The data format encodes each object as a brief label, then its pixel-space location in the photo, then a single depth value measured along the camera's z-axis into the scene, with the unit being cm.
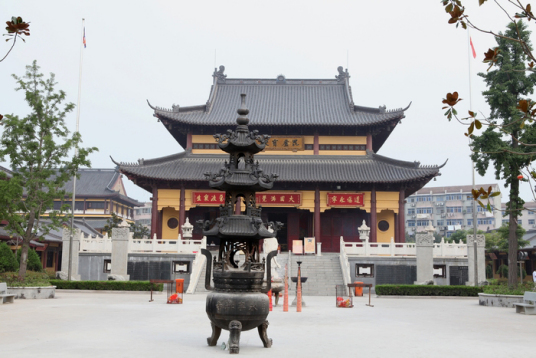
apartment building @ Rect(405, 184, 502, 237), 8528
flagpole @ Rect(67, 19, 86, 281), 2802
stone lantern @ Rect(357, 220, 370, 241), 3053
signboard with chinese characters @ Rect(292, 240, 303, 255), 2673
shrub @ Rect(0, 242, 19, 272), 2830
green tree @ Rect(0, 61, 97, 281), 2212
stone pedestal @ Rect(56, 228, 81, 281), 2888
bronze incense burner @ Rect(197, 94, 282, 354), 972
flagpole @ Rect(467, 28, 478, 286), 2770
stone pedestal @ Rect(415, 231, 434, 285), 2770
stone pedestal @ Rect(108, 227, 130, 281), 2844
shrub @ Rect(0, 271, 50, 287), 2148
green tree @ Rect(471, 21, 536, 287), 2120
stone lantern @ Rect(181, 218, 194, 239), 3095
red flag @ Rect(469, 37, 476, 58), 2800
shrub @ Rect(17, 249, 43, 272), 3188
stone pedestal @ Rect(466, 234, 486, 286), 2809
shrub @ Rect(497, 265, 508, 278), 4194
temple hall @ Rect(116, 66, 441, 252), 3462
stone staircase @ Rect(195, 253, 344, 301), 2606
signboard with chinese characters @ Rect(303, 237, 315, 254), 2950
